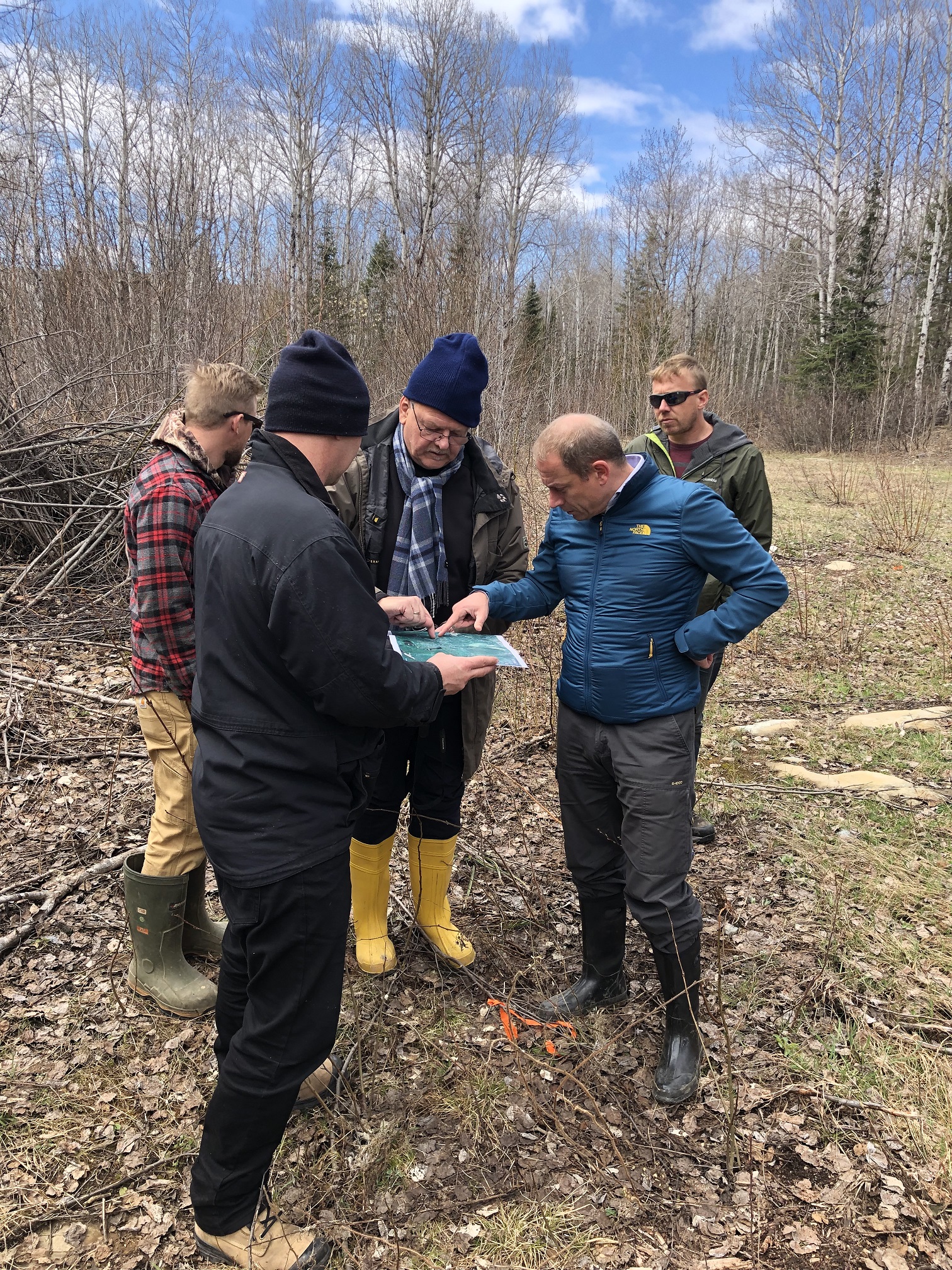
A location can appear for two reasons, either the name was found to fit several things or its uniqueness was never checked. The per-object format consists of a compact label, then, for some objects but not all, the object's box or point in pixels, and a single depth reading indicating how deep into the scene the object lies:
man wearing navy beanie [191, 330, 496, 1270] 1.65
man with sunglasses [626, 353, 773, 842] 3.82
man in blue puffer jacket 2.41
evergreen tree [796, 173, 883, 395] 25.12
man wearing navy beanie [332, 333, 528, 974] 2.58
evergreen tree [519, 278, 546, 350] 26.94
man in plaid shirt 2.54
